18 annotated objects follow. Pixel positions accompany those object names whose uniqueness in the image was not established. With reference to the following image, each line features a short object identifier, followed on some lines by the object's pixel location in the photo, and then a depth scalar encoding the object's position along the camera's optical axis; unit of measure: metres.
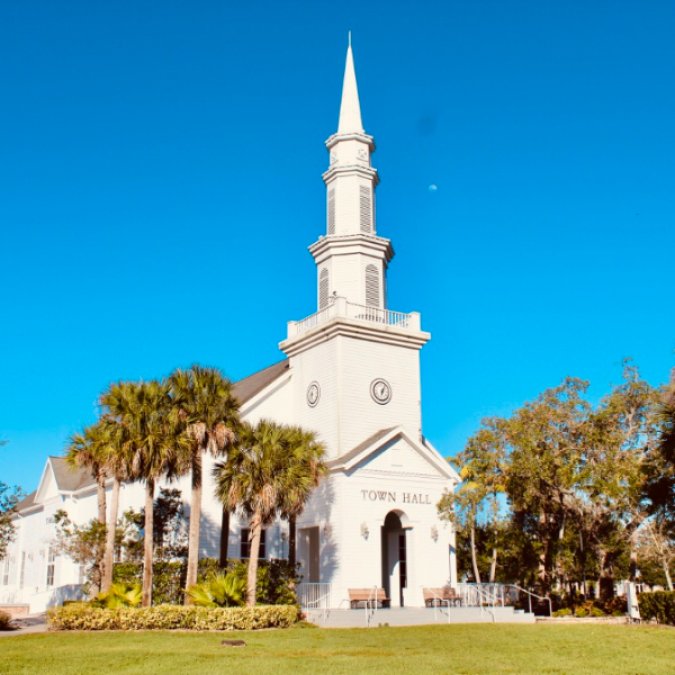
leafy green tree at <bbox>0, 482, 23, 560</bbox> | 30.75
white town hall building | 33.31
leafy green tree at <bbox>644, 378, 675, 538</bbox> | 22.86
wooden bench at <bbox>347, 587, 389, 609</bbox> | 31.05
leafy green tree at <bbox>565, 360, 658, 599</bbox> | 30.45
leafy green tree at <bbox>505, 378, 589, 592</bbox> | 31.23
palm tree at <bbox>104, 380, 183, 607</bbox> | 27.77
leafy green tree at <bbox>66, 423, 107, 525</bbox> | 28.89
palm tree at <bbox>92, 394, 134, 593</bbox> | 27.77
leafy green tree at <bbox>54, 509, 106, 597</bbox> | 31.58
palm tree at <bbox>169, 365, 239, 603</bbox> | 28.17
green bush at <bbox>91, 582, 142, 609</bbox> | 25.72
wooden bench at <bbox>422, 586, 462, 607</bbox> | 33.09
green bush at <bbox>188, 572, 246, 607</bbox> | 25.78
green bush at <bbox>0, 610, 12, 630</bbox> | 26.44
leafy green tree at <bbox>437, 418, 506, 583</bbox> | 33.22
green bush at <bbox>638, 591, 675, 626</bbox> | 27.46
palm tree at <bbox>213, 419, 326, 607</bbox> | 27.73
